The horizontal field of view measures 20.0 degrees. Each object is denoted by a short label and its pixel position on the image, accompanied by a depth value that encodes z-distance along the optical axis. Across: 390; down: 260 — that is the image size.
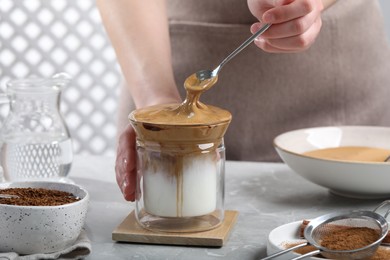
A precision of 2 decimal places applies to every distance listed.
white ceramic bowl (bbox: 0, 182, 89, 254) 0.93
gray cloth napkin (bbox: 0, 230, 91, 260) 0.93
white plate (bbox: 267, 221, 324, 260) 0.92
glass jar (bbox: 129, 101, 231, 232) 0.98
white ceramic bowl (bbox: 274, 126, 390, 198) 1.10
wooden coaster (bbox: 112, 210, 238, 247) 0.99
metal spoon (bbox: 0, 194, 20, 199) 0.96
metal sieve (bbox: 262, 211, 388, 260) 0.90
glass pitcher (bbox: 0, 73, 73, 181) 1.14
